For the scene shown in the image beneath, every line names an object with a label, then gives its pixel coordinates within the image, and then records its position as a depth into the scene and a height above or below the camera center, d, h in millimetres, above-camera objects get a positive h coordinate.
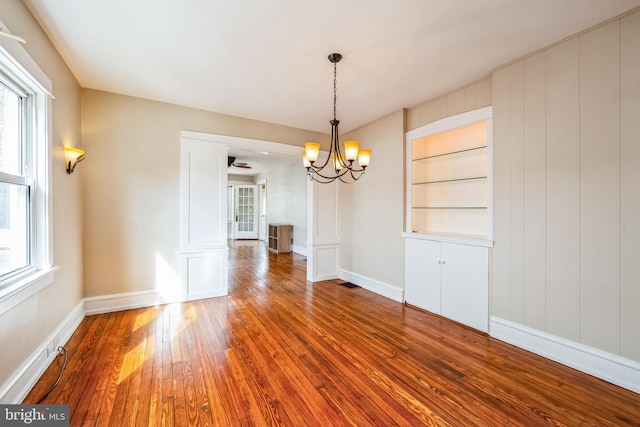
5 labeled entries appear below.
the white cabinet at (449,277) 3049 -826
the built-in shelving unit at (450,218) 3100 -69
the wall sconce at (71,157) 2750 +600
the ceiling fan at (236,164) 7397 +1544
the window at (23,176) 1874 +296
